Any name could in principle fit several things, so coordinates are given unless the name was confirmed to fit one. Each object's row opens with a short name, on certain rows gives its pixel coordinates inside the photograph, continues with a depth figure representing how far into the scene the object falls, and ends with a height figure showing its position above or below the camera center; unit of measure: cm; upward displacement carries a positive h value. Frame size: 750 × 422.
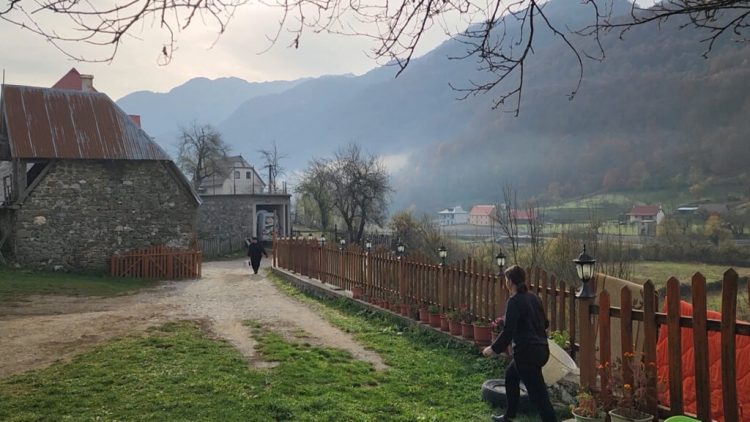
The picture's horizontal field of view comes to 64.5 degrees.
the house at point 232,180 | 6228 +442
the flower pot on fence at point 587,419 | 426 -143
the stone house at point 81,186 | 2130 +140
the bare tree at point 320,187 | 4697 +273
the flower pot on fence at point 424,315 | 941 -151
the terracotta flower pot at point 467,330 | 823 -153
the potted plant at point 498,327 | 576 -130
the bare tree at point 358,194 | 4375 +205
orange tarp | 455 -124
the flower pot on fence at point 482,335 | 778 -151
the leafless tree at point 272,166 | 6197 +603
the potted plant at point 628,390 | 416 -125
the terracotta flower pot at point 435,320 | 918 -154
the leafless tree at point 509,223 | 2050 -11
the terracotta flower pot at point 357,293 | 1281 -156
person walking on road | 2291 -129
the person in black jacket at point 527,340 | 491 -100
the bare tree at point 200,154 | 5685 +673
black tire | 556 -169
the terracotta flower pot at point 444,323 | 888 -155
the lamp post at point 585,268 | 525 -43
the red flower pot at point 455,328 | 848 -154
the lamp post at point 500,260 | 831 -58
